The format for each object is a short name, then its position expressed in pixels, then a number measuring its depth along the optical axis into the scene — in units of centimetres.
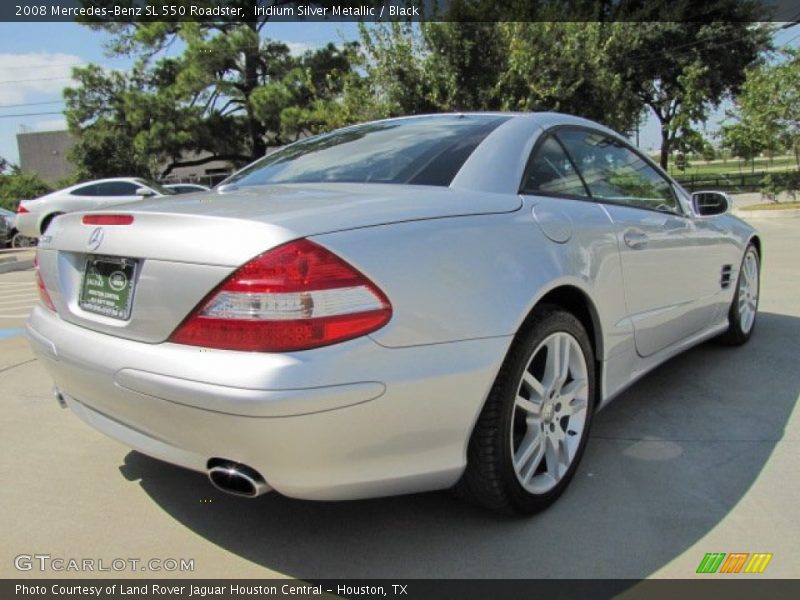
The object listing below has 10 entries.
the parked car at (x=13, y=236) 1915
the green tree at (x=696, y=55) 2636
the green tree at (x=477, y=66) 1741
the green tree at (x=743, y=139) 1786
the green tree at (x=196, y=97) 2734
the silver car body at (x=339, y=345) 188
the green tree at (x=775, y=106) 1689
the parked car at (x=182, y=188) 1537
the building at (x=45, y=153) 5097
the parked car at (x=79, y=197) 1458
